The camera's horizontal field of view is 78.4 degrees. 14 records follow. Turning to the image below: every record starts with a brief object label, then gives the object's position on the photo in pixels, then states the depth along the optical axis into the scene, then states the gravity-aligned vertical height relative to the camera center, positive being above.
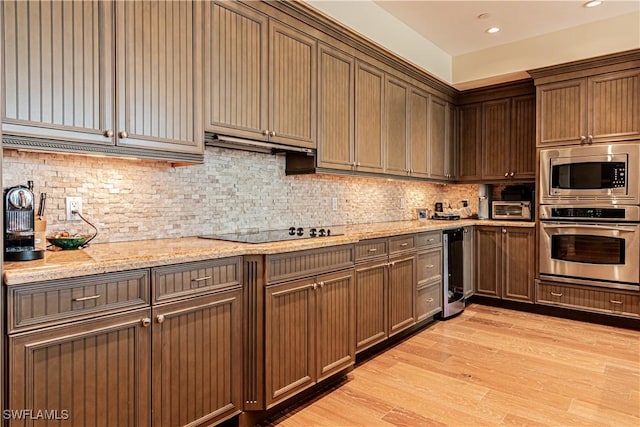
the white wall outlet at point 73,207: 1.98 +0.03
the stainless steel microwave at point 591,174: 3.66 +0.37
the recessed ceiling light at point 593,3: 3.38 +1.82
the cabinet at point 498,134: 4.54 +0.95
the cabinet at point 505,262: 4.30 -0.57
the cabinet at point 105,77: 1.56 +0.62
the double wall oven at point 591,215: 3.68 -0.03
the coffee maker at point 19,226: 1.51 -0.05
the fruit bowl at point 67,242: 1.81 -0.13
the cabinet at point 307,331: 2.09 -0.70
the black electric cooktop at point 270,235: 2.31 -0.15
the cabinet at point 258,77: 2.26 +0.87
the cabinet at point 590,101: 3.71 +1.11
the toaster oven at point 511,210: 4.48 +0.03
